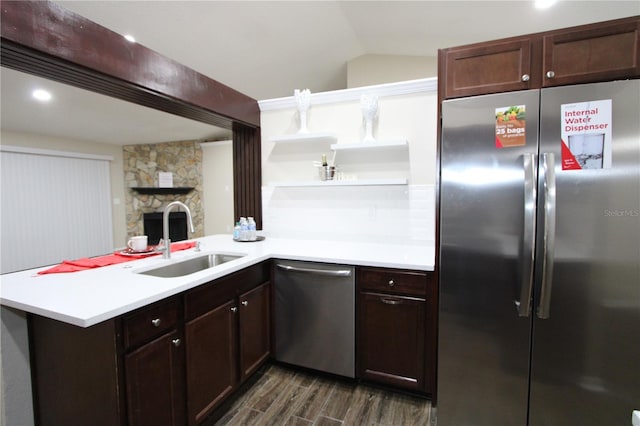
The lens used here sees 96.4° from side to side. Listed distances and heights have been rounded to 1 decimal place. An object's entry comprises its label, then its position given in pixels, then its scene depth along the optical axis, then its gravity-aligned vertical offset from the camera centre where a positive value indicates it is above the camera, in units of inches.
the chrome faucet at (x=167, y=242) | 74.1 -10.7
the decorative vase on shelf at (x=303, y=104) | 105.0 +35.4
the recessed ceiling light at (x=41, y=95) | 139.3 +53.9
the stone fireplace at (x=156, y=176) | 258.4 +22.8
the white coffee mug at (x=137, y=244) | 79.0 -11.7
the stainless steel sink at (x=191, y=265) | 73.3 -18.1
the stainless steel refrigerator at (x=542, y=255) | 52.8 -11.0
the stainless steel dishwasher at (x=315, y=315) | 77.4 -32.4
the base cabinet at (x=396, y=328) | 71.1 -32.9
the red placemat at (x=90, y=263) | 63.2 -14.6
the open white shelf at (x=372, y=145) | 91.6 +18.3
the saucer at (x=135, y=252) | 77.7 -13.9
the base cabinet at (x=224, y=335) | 59.3 -32.3
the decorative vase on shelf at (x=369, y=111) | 94.9 +30.0
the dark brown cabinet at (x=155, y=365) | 47.2 -29.1
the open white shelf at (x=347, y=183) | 90.7 +6.1
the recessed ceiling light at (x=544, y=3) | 94.7 +65.9
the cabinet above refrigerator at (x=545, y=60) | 53.6 +28.2
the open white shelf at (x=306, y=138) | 102.5 +23.2
